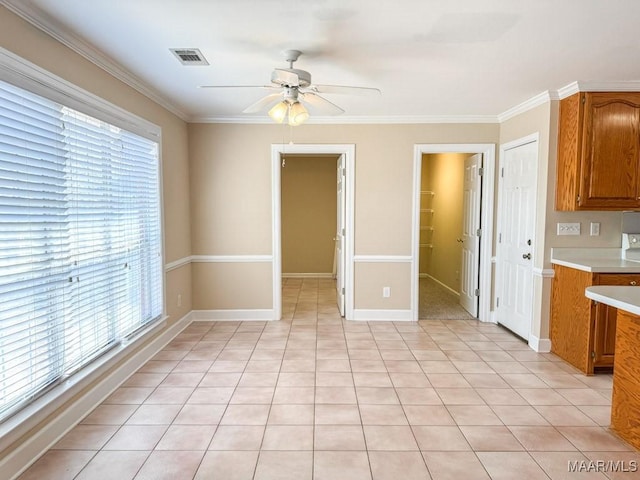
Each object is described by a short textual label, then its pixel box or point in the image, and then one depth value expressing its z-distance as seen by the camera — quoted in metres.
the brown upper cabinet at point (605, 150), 3.22
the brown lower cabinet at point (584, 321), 3.00
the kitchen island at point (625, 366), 2.11
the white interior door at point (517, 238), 3.78
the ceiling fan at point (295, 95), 2.46
